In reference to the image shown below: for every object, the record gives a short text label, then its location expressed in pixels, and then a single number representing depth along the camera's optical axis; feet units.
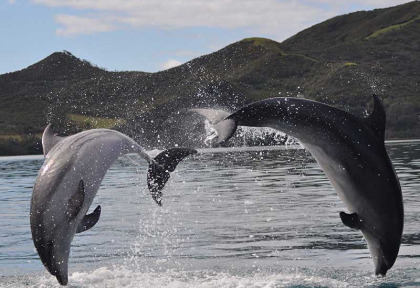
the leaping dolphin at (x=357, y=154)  40.60
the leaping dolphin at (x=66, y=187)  39.88
